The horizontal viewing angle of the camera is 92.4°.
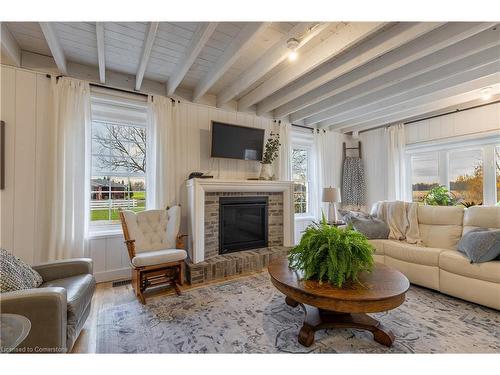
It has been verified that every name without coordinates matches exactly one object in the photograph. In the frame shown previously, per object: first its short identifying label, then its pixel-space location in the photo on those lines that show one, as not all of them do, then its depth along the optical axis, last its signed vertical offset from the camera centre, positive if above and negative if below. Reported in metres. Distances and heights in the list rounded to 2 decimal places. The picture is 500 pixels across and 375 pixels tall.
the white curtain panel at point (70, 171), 2.68 +0.25
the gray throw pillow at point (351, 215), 3.46 -0.36
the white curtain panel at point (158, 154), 3.27 +0.52
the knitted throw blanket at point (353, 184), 5.19 +0.15
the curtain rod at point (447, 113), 3.63 +1.31
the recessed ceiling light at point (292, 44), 2.12 +1.32
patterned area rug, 1.71 -1.12
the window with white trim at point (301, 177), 4.89 +0.29
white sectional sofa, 2.22 -0.73
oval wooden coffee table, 1.54 -0.71
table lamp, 4.20 -0.07
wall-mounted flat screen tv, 3.61 +0.79
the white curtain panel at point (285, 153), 4.34 +0.70
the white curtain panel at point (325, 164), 4.86 +0.57
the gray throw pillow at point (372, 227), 3.29 -0.51
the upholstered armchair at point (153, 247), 2.56 -0.68
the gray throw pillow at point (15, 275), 1.56 -0.58
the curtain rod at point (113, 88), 2.77 +1.33
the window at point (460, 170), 3.68 +0.34
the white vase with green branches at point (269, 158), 3.99 +0.57
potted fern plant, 1.75 -0.49
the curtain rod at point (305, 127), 4.74 +1.29
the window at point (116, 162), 3.12 +0.41
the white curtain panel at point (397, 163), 4.63 +0.54
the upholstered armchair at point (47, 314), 1.36 -0.74
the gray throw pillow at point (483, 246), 2.23 -0.53
